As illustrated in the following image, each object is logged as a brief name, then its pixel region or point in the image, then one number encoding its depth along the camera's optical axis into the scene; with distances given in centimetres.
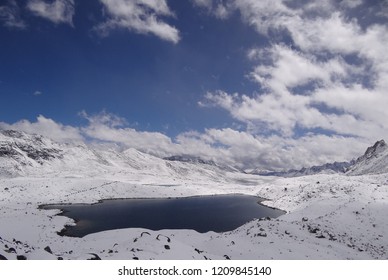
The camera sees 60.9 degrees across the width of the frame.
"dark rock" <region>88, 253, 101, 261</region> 2728
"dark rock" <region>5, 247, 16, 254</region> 2796
